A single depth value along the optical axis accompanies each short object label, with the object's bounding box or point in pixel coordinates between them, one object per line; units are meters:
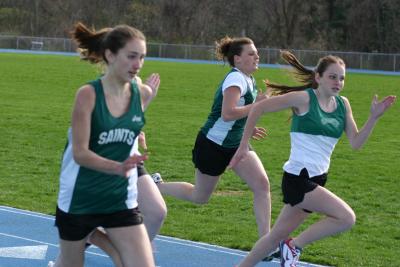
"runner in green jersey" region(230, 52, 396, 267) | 11.69
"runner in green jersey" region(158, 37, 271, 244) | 13.76
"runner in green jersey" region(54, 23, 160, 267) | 8.88
